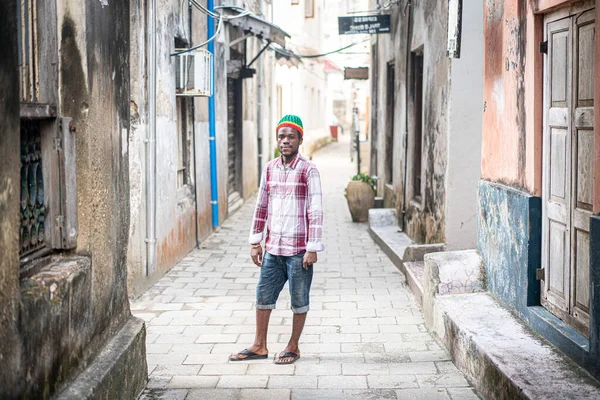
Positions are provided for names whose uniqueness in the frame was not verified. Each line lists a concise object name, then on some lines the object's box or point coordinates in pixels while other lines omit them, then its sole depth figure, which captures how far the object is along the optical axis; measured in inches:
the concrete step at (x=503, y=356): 172.7
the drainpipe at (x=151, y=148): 340.8
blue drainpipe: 477.4
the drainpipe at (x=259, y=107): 772.6
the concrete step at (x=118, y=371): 164.9
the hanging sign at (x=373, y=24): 539.5
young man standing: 232.1
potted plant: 574.2
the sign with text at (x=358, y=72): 730.8
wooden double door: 187.3
